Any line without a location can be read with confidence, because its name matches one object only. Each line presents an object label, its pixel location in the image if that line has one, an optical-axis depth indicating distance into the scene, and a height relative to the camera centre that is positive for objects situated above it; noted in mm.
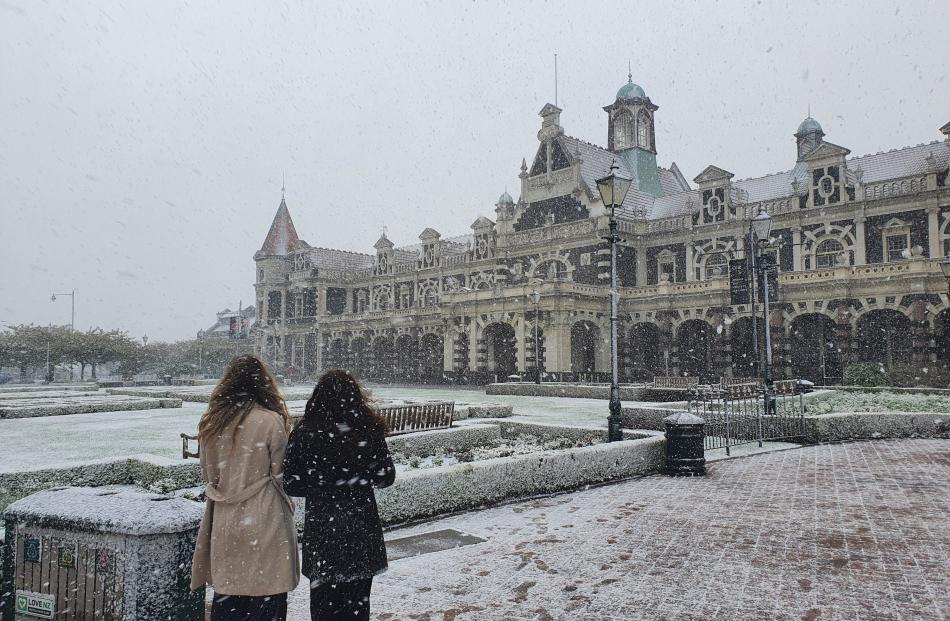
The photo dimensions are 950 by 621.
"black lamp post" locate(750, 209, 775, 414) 16950 +2116
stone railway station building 32719 +4427
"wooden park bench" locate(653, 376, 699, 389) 26712 -1470
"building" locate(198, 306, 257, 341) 85488 +3688
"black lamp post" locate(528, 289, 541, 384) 36812 +553
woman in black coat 3842 -818
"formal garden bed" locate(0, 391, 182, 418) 22625 -1828
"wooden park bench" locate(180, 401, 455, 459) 13250 -1363
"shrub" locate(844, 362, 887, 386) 29500 -1344
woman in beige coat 3705 -888
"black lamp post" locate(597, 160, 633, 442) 12766 +1612
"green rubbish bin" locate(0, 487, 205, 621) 3684 -1155
